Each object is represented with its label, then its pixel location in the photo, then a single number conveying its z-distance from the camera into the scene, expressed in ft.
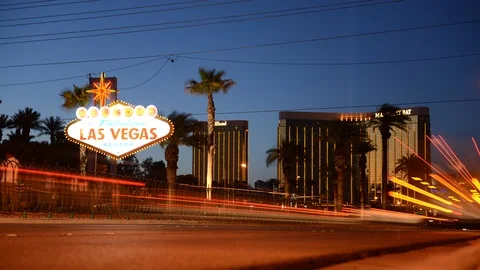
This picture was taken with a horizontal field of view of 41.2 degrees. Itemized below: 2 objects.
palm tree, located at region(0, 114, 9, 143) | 249.34
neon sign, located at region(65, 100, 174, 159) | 132.67
